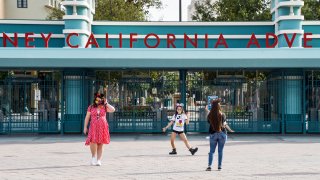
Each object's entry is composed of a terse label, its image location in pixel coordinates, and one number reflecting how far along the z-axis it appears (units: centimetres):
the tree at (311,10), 3875
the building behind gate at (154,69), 2323
